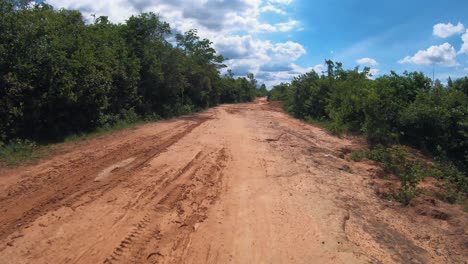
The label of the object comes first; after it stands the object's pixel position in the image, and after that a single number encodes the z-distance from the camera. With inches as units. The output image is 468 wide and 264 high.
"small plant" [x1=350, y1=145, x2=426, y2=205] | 329.1
